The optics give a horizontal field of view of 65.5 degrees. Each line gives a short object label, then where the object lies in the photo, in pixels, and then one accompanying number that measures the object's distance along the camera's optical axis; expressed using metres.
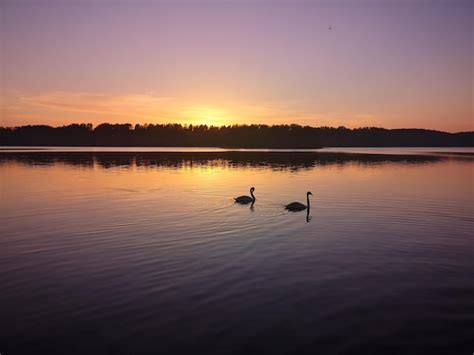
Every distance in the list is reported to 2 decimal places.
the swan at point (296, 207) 25.80
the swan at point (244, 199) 28.64
